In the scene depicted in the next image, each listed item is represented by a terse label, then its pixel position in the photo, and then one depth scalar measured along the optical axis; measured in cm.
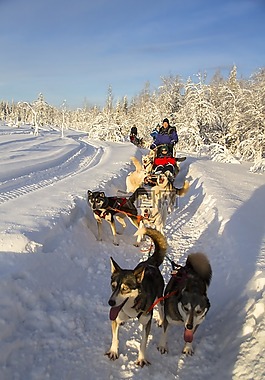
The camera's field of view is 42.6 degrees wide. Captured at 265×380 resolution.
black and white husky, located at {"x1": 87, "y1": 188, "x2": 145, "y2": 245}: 647
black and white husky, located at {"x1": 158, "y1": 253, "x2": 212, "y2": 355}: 326
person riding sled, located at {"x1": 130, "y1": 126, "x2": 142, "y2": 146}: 1702
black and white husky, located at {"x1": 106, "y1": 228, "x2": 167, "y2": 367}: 312
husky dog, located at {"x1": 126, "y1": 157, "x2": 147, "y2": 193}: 949
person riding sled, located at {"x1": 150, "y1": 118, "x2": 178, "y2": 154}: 1172
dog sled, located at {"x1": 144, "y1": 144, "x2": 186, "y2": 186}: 1030
